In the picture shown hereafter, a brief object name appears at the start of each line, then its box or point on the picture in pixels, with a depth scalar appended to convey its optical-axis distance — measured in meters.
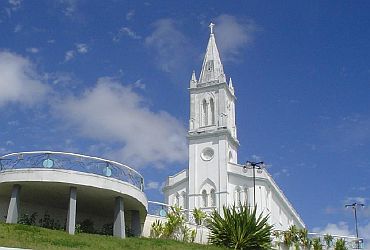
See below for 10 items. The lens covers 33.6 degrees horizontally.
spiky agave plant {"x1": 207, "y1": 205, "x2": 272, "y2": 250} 34.19
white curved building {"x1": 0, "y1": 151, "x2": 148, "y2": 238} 29.89
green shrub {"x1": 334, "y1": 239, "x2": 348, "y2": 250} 45.96
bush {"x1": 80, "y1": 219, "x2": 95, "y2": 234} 33.28
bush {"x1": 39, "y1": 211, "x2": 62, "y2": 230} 33.21
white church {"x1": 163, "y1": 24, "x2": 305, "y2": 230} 62.20
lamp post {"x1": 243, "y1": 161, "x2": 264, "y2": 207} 47.59
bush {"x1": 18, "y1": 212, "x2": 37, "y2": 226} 31.91
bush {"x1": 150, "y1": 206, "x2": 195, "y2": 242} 37.06
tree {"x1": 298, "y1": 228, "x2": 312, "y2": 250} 45.03
